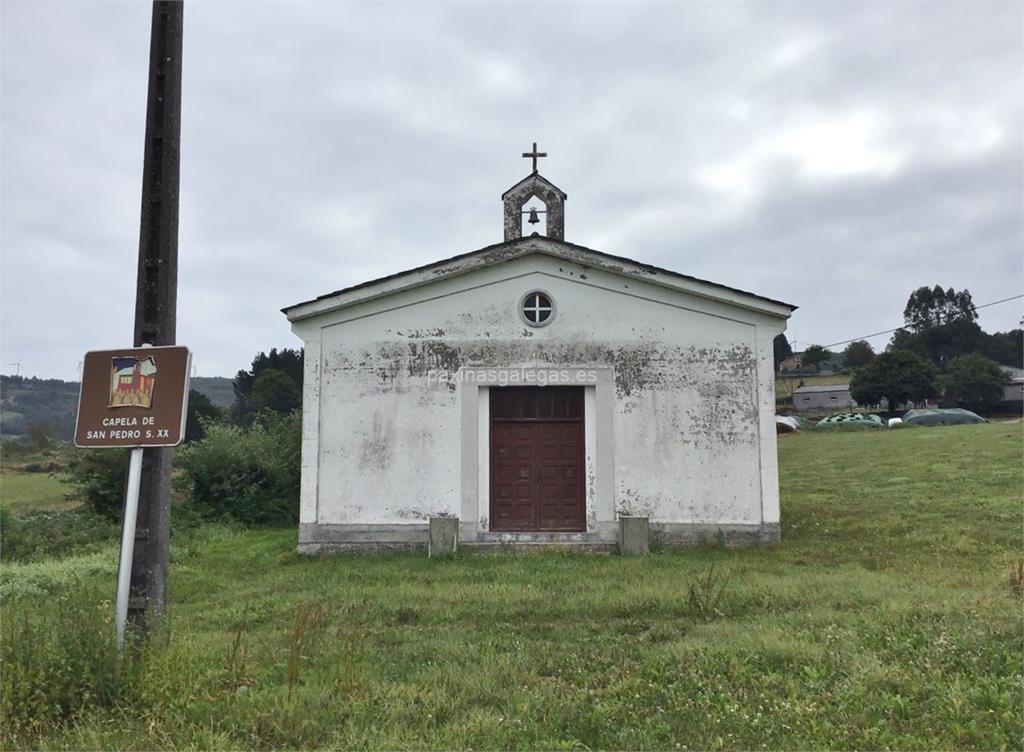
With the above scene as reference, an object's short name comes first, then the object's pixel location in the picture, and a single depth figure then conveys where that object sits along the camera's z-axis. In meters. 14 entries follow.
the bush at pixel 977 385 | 63.38
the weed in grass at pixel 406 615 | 7.56
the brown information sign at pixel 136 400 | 5.07
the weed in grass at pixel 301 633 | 5.32
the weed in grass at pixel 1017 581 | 7.76
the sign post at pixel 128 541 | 4.96
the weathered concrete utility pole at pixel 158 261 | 5.23
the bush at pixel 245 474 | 17.34
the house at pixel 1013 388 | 73.12
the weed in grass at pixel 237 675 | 5.32
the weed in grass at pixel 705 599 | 7.41
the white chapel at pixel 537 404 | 12.09
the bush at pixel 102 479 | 16.56
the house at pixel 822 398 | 80.44
